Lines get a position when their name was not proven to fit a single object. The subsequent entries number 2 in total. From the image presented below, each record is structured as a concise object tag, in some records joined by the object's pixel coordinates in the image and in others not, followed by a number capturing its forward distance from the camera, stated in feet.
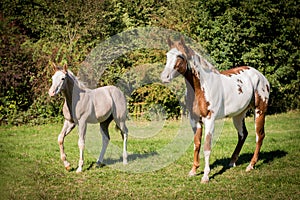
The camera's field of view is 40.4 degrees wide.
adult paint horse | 23.43
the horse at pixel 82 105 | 26.43
